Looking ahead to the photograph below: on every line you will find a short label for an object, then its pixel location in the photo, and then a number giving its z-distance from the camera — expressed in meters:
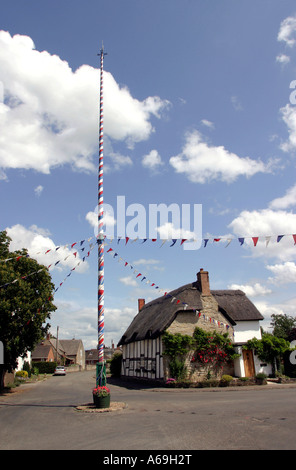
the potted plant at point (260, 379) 19.50
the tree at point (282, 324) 56.45
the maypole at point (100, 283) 11.88
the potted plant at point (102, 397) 11.06
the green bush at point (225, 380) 19.40
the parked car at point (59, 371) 44.56
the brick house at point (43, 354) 57.75
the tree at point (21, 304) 17.19
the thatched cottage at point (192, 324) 21.34
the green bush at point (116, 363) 33.88
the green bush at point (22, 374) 33.72
